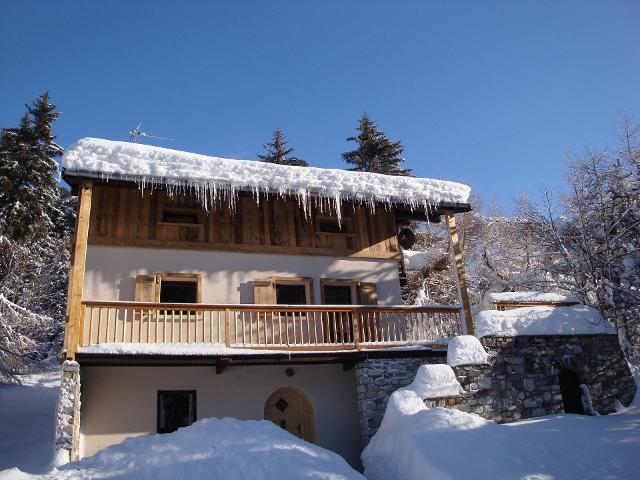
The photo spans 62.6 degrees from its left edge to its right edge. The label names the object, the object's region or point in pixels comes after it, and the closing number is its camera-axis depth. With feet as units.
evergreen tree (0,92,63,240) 55.93
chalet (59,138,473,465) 31.50
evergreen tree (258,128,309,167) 93.01
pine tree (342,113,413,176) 85.40
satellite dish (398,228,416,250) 46.93
